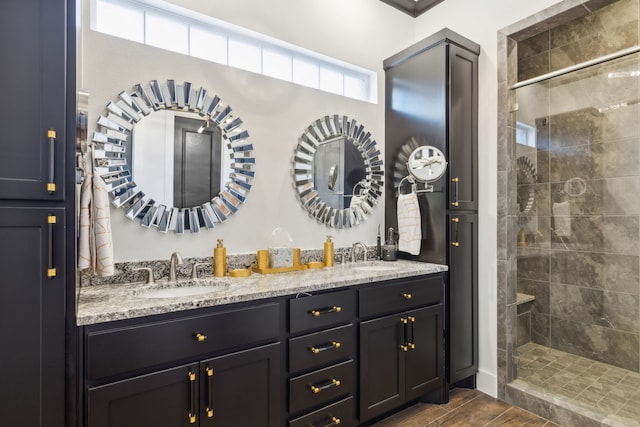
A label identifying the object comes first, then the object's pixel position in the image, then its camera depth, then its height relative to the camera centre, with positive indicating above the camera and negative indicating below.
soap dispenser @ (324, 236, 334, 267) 2.46 -0.28
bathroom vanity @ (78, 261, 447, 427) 1.29 -0.62
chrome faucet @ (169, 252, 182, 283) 1.89 -0.27
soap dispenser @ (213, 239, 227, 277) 2.04 -0.27
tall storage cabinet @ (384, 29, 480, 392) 2.43 +0.35
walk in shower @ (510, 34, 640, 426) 2.50 -0.14
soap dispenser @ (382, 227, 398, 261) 2.72 -0.27
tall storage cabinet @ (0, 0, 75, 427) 1.11 +0.02
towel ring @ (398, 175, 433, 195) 2.55 +0.21
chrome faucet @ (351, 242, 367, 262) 2.64 -0.26
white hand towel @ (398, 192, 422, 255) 2.54 -0.06
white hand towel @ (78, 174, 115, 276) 1.38 -0.05
